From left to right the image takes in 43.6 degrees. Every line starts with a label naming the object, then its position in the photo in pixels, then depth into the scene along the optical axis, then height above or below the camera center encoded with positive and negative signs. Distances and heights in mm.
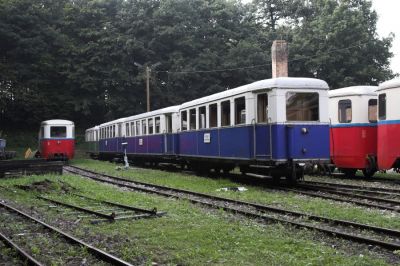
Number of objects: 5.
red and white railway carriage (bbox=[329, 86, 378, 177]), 18000 +365
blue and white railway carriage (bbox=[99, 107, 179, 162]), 23498 +351
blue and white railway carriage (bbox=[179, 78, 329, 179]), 14109 +465
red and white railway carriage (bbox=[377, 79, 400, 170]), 15719 +460
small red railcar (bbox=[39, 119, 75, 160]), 34688 +303
